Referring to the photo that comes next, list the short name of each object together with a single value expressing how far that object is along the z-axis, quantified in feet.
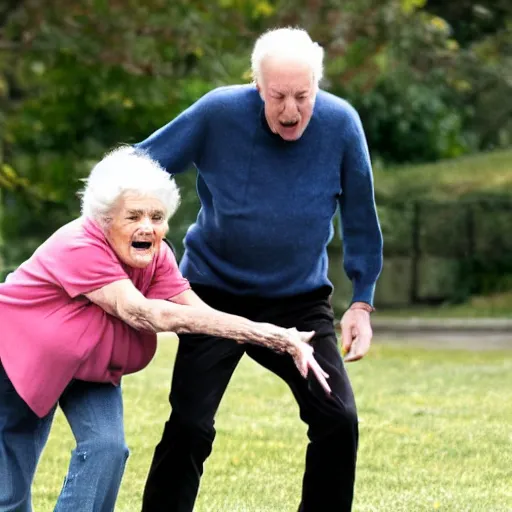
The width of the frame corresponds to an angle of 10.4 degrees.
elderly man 27.59
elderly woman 24.39
